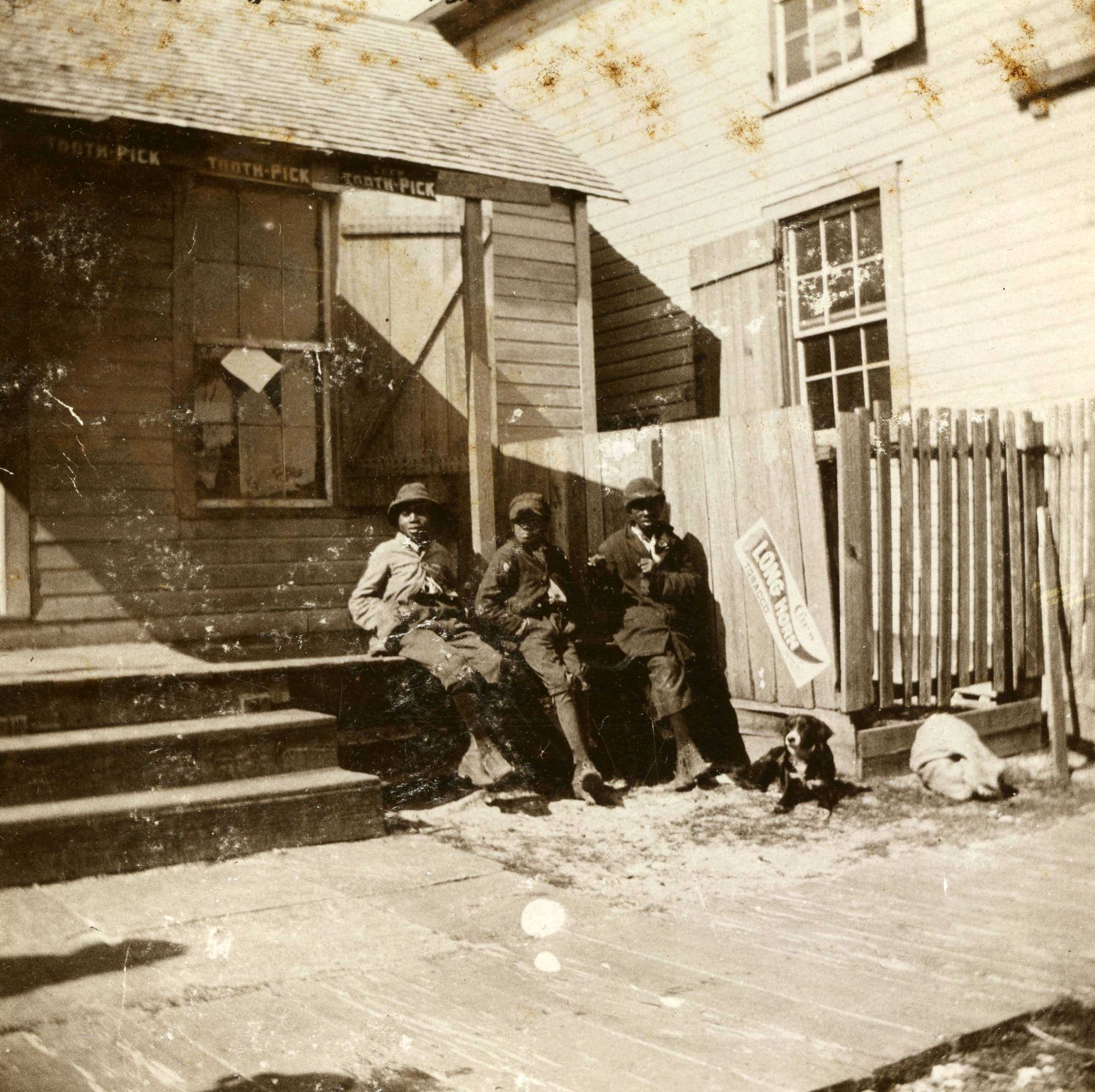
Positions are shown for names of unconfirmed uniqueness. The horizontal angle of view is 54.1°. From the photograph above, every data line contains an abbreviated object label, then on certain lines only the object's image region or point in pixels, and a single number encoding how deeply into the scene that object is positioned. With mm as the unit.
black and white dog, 5480
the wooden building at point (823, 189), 6648
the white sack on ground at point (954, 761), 5531
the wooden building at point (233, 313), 5992
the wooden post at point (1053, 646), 5891
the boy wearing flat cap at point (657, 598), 6016
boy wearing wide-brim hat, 5828
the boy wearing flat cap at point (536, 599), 6086
